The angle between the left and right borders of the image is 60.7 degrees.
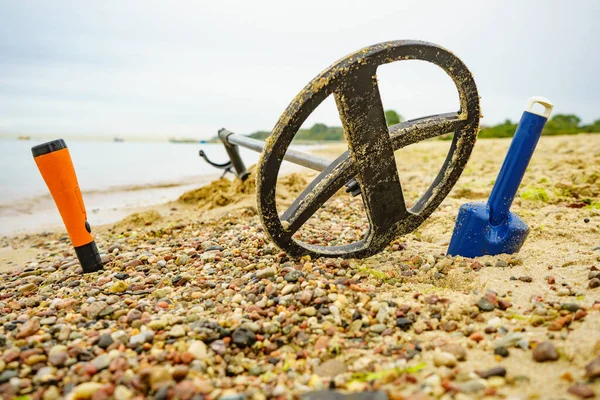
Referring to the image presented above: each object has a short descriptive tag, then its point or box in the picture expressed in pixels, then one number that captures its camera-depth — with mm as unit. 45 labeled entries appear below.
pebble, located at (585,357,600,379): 403
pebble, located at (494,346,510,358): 463
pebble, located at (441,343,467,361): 467
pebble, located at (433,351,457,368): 459
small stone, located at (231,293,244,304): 588
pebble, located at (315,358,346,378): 472
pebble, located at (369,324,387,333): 525
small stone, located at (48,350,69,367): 487
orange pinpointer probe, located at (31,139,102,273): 687
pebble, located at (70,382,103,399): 441
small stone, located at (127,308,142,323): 555
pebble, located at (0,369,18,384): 469
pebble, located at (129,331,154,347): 508
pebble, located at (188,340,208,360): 487
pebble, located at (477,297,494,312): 539
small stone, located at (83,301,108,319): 575
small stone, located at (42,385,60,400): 451
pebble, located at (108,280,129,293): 657
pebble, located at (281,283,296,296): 592
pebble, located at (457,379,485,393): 417
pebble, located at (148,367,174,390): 446
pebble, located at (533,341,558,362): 444
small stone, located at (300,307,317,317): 549
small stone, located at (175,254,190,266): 761
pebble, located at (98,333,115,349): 510
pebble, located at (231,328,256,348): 512
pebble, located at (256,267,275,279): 642
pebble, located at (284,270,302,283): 616
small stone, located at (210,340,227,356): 499
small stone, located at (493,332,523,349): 474
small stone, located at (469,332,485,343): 492
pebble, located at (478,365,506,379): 436
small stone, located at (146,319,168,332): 530
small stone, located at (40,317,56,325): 560
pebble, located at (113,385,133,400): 439
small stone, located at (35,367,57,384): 467
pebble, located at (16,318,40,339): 531
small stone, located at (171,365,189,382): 459
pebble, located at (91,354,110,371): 477
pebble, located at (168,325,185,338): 516
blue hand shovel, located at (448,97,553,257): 703
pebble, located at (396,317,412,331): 529
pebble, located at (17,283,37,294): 723
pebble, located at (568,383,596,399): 383
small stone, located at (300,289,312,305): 566
